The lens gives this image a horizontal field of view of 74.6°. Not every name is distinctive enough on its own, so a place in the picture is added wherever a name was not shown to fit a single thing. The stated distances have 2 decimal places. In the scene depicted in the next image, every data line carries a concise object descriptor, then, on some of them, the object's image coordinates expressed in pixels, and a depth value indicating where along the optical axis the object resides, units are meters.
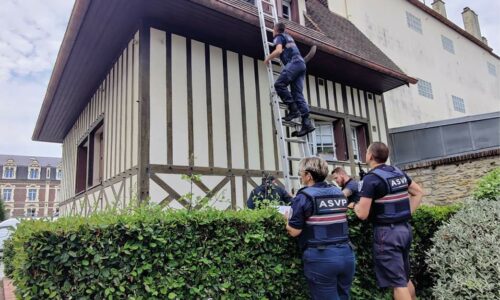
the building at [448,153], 7.96
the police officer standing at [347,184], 4.51
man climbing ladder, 5.23
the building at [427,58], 12.30
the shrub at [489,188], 4.48
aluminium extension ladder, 5.04
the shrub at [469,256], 2.96
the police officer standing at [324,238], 2.67
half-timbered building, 5.50
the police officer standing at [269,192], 4.93
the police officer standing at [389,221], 3.11
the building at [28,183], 54.88
